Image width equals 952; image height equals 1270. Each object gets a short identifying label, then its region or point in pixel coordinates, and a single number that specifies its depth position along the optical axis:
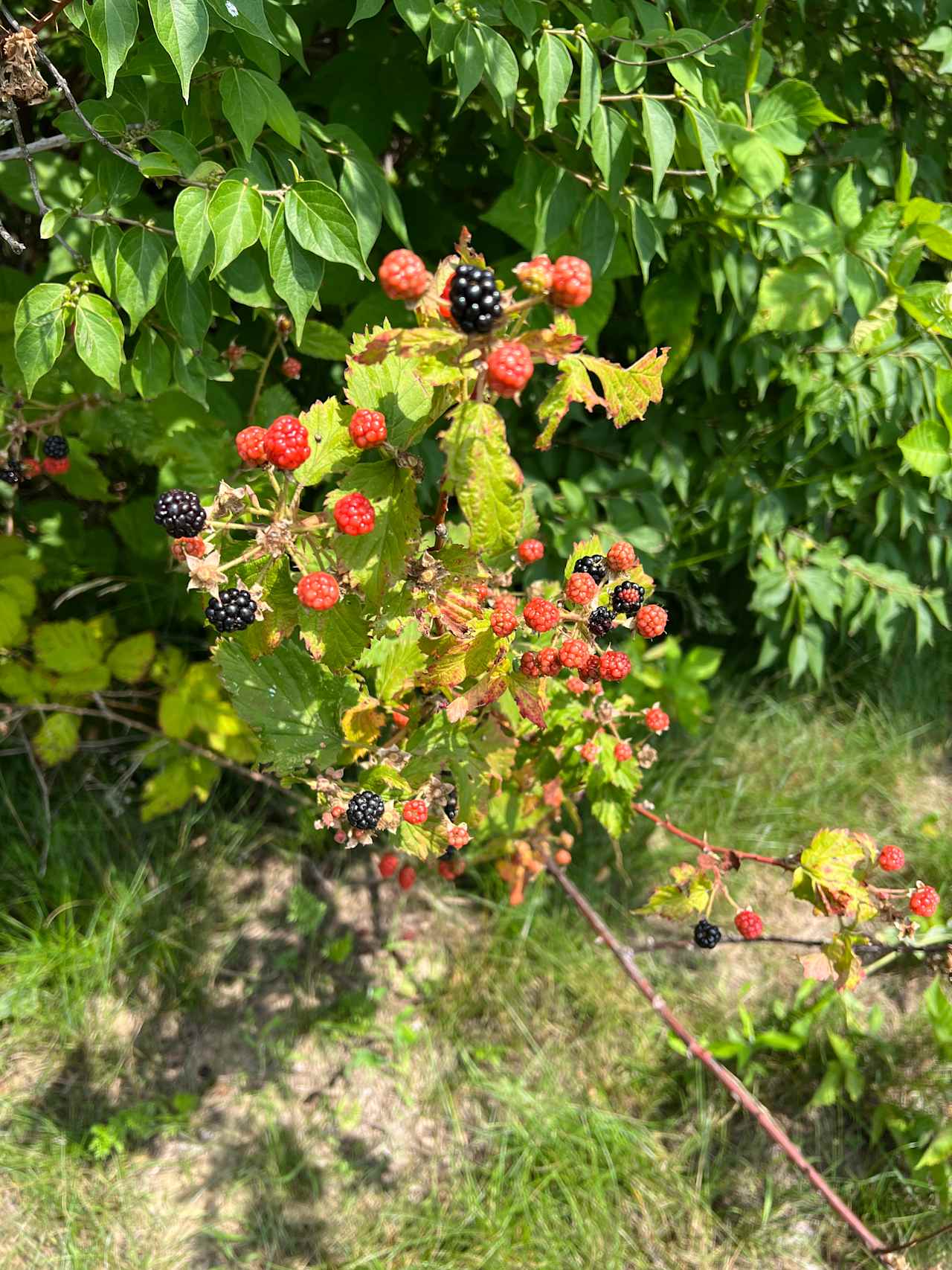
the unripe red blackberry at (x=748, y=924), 0.43
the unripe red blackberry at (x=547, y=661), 0.35
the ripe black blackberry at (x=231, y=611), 0.31
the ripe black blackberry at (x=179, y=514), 0.31
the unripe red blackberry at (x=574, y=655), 0.35
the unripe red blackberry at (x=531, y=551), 0.37
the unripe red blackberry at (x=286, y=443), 0.31
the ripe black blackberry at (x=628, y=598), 0.37
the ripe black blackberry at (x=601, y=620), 0.35
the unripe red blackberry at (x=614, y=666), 0.35
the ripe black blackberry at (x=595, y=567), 0.39
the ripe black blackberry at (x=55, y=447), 0.48
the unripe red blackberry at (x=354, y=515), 0.30
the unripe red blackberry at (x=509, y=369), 0.26
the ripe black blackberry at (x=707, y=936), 0.47
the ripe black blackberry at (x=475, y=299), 0.26
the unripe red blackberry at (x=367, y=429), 0.30
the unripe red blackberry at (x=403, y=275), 0.26
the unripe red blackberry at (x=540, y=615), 0.34
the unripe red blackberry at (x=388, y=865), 0.53
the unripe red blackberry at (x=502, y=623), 0.33
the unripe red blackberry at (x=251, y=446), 0.31
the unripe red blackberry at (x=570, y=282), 0.26
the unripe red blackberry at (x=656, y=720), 0.43
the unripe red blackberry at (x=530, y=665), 0.36
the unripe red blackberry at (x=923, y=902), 0.39
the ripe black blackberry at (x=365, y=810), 0.36
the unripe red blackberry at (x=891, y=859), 0.41
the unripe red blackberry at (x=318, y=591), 0.30
